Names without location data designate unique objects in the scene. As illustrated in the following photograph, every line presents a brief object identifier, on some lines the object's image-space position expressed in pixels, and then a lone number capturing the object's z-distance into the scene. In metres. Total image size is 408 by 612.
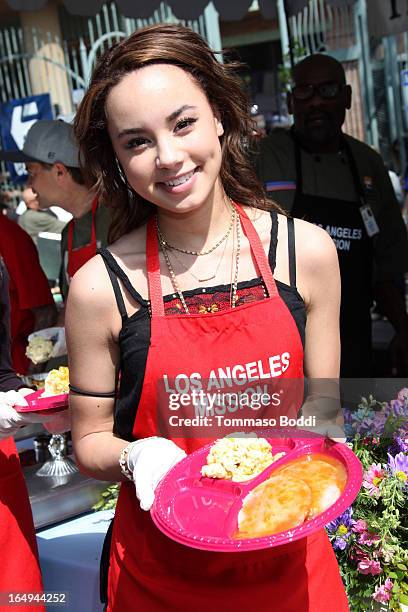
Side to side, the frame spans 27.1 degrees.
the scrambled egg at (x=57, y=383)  2.38
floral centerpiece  2.02
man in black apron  3.62
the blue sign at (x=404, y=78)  9.71
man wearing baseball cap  3.44
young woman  1.44
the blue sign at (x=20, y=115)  9.11
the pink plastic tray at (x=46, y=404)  1.96
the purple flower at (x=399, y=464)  2.11
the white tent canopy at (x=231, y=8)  4.37
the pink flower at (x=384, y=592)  1.99
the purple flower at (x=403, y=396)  2.26
